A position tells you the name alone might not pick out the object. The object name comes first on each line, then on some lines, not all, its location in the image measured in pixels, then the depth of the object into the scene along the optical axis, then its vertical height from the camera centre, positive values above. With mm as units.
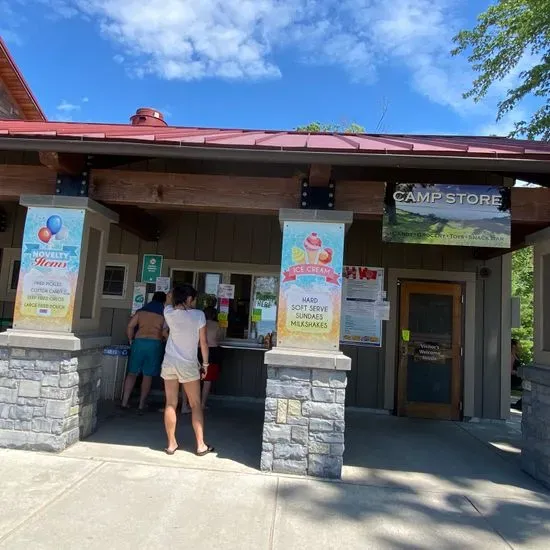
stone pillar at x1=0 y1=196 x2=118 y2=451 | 4570 -374
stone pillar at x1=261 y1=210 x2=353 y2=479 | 4312 -377
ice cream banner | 4488 +316
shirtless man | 6387 -514
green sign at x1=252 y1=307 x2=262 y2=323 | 7305 -22
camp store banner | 4477 +1077
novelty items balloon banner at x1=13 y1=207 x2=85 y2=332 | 4715 +318
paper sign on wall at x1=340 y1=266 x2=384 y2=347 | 7125 +256
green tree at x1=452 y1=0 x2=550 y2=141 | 11086 +7264
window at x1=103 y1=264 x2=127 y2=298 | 7547 +397
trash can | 7133 -1030
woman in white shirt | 4660 -476
